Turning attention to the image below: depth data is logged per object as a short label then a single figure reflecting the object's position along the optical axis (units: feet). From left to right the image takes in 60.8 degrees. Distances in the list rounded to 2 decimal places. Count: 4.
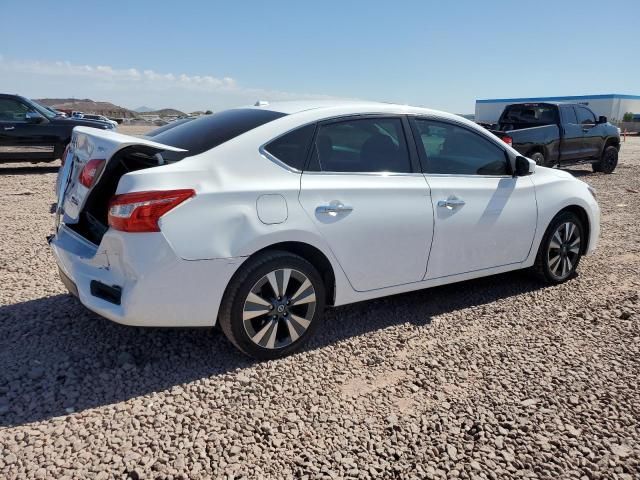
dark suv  38.40
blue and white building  186.29
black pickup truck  39.37
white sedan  10.11
